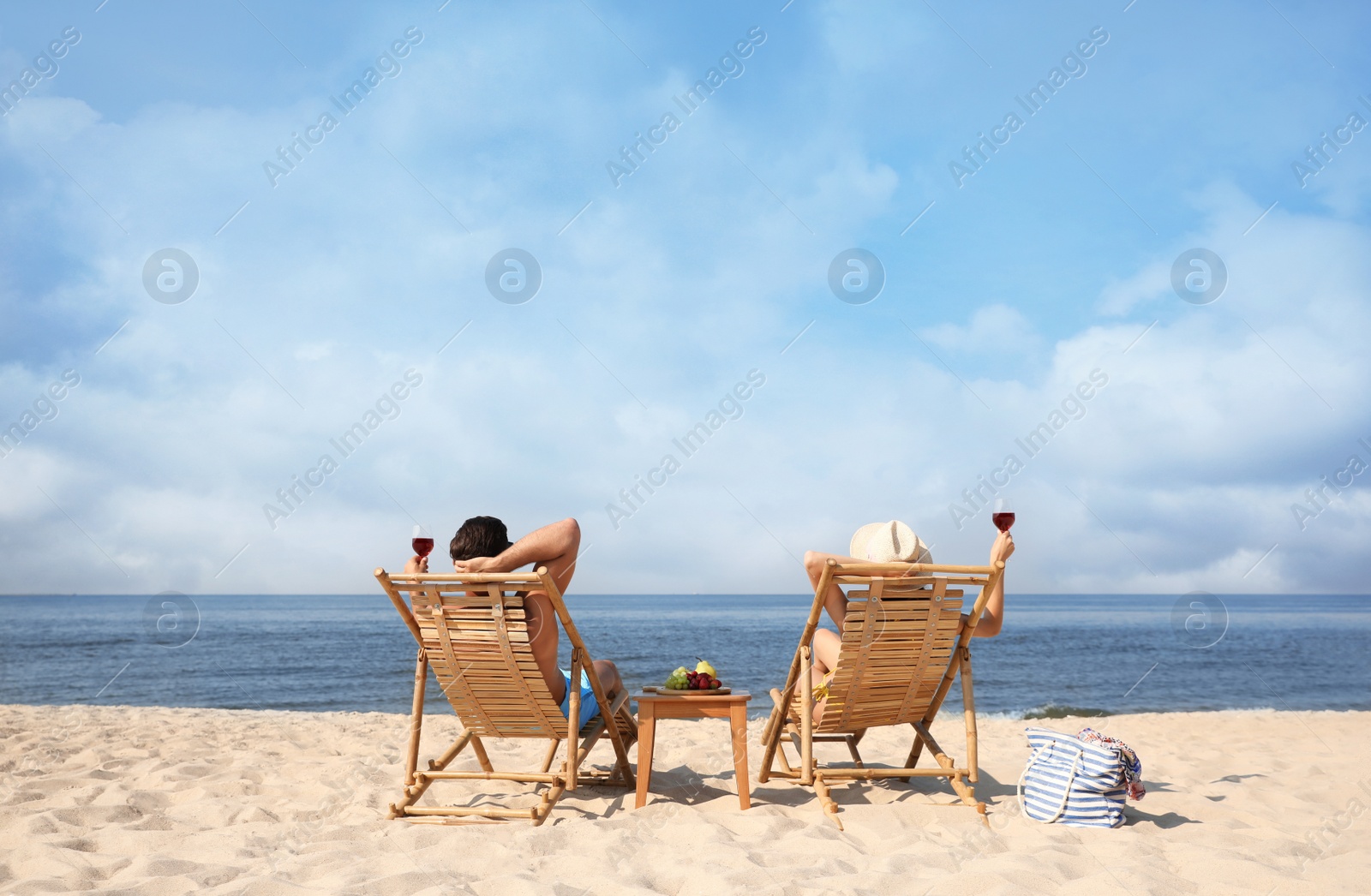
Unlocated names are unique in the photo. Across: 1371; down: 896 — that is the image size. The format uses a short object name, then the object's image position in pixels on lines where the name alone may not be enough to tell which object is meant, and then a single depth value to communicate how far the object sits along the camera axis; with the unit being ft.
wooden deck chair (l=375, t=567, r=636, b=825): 12.80
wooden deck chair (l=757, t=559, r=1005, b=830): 13.08
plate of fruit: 14.05
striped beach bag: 12.61
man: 12.89
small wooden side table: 13.76
